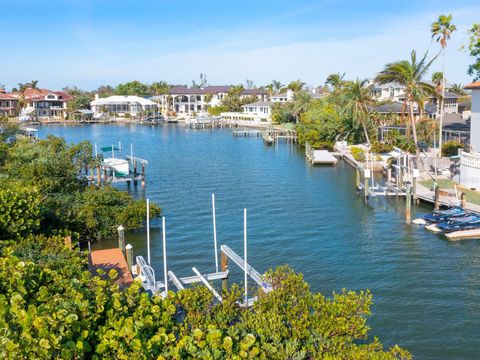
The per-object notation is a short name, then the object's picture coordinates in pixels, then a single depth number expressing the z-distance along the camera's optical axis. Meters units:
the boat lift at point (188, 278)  20.43
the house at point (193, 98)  154.61
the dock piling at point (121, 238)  25.38
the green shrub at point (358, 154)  56.31
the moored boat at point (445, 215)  30.58
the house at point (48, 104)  148.45
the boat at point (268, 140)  87.69
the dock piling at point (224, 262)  22.77
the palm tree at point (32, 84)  165.75
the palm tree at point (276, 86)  160.50
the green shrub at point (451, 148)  49.81
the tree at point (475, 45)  39.19
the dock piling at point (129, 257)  22.70
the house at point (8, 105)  142.88
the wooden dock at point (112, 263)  21.09
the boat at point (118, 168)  49.12
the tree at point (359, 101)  60.69
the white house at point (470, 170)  36.03
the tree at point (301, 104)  101.79
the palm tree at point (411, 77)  46.53
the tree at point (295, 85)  145.62
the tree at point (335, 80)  99.79
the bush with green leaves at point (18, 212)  19.28
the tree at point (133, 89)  177.38
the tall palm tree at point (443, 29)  49.53
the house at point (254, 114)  127.31
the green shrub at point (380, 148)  56.81
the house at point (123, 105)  149.88
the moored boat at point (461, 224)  29.66
